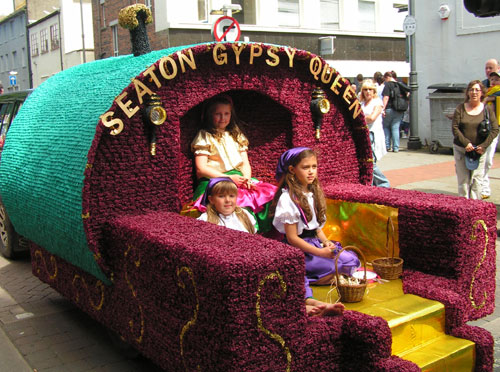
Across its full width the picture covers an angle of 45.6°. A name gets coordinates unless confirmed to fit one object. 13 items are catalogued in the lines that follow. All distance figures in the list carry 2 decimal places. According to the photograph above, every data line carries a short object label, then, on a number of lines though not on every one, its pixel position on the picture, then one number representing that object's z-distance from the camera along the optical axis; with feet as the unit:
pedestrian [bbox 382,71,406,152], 48.60
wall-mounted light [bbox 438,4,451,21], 49.37
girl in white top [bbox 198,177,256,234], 12.92
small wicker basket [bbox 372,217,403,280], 12.78
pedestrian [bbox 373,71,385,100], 50.56
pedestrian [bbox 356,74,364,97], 56.47
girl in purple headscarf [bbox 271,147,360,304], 12.94
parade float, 9.18
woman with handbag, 24.85
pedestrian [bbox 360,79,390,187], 26.66
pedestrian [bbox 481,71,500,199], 26.25
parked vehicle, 21.52
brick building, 66.80
